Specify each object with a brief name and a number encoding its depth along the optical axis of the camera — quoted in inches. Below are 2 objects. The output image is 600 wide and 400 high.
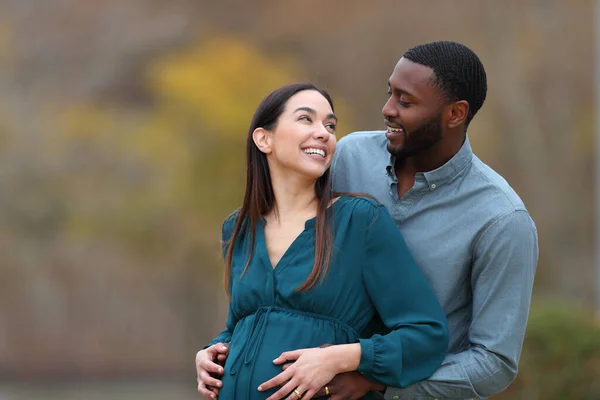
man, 257.4
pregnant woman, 247.1
